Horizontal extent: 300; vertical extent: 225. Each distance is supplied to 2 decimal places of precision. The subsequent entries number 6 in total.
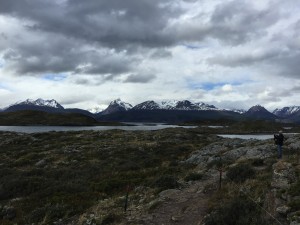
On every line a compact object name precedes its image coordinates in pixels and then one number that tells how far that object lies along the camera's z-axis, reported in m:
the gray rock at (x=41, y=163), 26.08
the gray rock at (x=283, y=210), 9.95
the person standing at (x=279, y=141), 20.08
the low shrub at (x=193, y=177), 17.47
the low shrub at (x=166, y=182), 15.99
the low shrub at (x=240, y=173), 14.77
